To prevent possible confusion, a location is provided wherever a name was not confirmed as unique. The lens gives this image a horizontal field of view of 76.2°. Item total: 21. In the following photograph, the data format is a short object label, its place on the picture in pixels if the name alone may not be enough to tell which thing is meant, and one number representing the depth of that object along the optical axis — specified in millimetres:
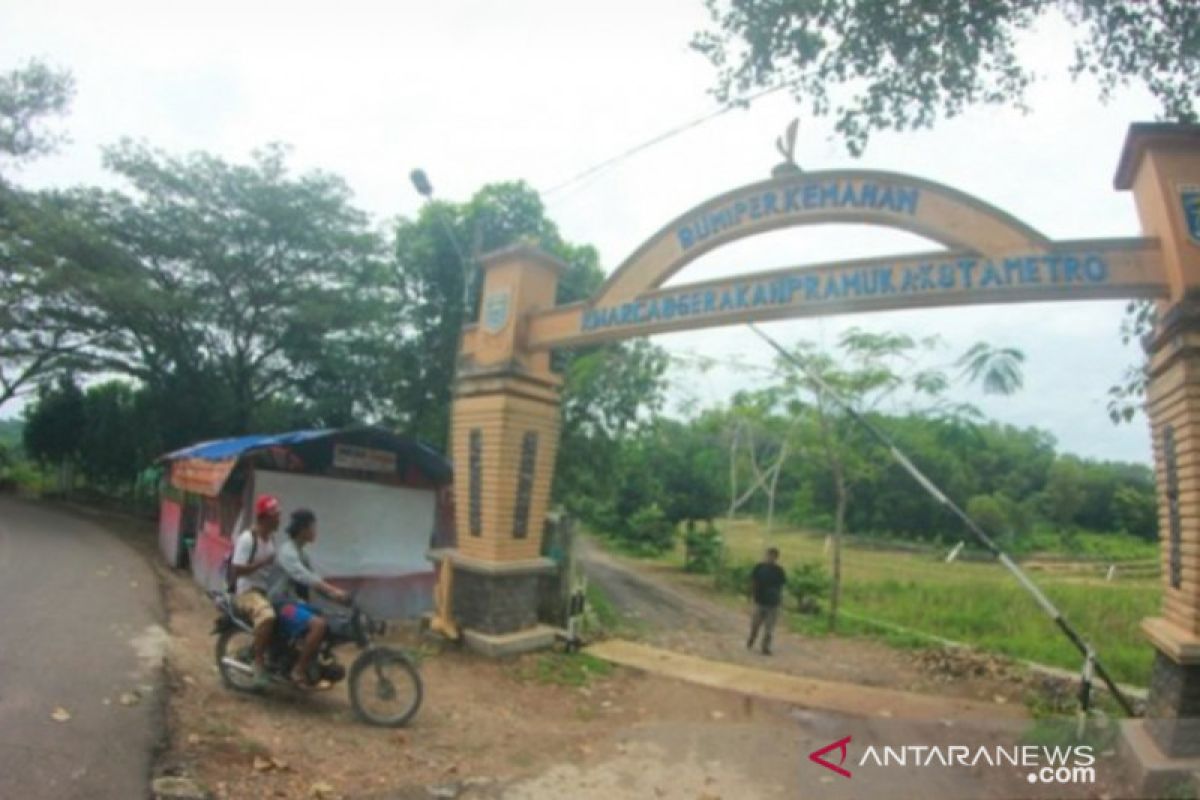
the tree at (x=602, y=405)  15453
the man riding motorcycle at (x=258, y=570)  5715
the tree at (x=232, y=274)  18234
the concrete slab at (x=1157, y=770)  4324
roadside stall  10109
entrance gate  5188
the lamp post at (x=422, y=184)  12078
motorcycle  5715
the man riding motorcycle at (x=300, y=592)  5668
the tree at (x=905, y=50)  7590
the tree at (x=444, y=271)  16031
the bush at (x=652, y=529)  24016
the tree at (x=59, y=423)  25734
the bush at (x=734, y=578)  18750
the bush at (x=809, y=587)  15617
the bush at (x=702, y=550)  22781
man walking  10453
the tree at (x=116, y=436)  22125
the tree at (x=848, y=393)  13492
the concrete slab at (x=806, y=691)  6789
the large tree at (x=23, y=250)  17359
